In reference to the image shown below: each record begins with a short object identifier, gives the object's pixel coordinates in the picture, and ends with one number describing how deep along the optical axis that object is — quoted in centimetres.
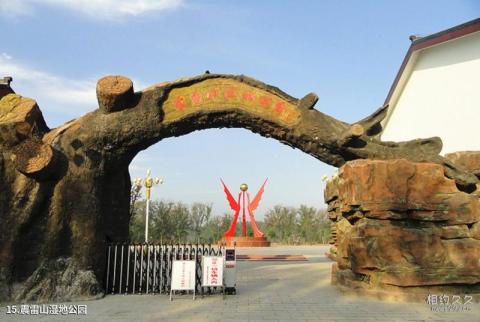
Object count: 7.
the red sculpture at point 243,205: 3012
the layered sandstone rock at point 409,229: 765
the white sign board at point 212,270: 797
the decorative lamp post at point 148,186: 1974
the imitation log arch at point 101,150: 732
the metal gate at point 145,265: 830
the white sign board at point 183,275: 779
